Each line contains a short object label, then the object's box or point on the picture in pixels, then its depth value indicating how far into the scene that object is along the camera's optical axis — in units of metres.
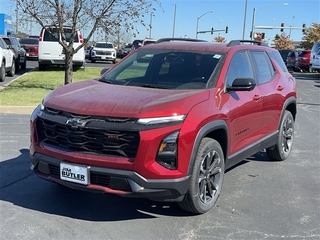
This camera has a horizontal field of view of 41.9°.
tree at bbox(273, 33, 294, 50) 73.25
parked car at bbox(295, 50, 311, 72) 32.44
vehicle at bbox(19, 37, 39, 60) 31.08
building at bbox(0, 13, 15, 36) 56.07
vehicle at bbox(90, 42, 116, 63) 32.22
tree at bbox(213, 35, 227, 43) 83.35
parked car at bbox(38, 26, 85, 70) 19.59
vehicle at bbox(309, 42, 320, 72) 26.59
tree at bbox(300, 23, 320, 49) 47.25
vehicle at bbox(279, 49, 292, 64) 38.49
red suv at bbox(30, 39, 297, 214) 3.71
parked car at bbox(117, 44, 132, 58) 43.23
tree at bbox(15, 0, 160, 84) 12.28
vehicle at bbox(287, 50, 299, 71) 33.41
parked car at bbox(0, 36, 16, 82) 15.53
